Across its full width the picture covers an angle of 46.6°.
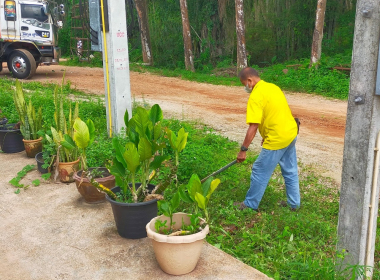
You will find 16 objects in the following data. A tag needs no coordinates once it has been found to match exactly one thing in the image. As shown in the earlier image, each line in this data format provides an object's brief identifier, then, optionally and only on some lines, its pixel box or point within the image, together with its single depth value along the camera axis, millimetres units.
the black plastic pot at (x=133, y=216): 3916
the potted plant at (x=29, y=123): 6367
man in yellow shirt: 4855
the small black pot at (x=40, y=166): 5784
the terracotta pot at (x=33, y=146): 6434
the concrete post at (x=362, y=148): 3139
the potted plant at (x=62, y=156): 5547
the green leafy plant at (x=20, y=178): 5426
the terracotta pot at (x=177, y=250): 3311
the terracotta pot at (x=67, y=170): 5551
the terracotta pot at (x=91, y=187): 4789
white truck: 15148
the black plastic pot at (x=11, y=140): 6738
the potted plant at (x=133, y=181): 3838
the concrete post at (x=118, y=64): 6488
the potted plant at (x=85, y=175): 4566
